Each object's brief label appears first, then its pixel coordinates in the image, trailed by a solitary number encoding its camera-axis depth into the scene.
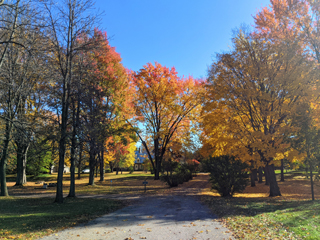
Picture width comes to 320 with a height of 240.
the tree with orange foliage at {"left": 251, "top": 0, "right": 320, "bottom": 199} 12.52
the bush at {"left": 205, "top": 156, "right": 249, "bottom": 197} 14.41
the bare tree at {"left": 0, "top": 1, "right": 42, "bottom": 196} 8.43
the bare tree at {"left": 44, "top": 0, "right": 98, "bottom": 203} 12.41
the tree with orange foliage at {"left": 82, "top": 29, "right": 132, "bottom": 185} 22.23
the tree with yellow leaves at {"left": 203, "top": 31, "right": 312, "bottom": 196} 13.37
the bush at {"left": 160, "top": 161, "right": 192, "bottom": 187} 21.31
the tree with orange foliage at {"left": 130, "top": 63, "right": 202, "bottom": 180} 25.83
